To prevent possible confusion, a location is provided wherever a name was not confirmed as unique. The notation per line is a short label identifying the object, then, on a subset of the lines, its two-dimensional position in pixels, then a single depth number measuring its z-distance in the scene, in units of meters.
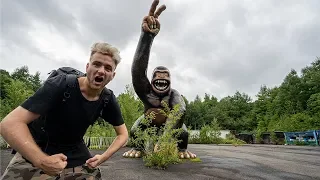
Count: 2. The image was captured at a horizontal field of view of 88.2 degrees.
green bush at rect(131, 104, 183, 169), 3.21
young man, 1.09
